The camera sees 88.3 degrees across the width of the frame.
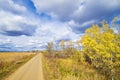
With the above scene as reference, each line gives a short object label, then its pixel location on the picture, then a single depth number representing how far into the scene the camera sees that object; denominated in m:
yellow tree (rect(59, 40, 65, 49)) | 32.90
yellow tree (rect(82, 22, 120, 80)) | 8.98
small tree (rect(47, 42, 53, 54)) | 40.25
